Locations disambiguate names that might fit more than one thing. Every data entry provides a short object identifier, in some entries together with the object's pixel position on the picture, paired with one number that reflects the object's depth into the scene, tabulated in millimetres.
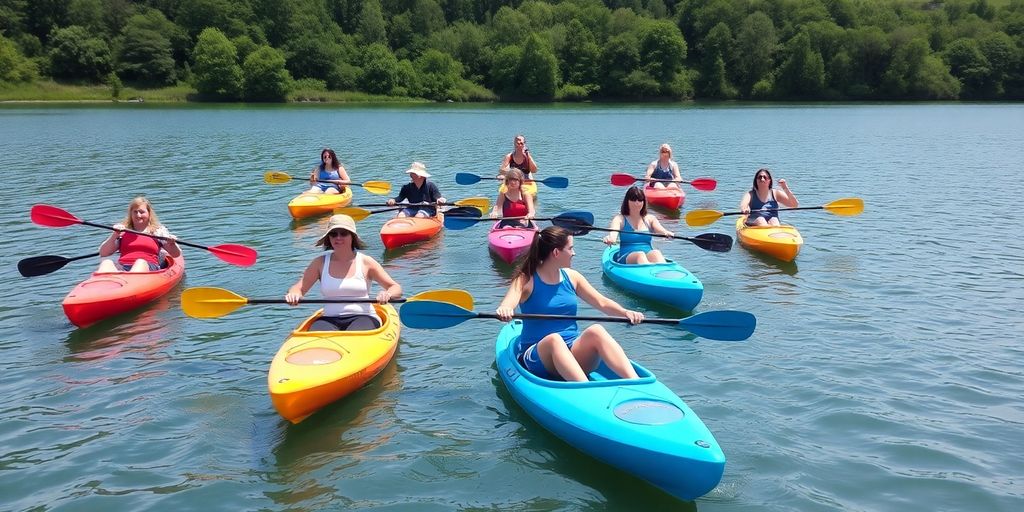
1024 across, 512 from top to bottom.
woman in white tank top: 6738
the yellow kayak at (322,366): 5637
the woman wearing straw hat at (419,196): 12766
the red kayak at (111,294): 7918
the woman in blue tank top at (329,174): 15570
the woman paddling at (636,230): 9453
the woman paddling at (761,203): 11773
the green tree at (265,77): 65125
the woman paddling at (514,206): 11484
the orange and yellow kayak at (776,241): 10786
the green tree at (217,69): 64875
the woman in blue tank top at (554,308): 5625
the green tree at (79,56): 65625
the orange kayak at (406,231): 11922
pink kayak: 10781
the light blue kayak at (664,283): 8617
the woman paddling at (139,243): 8961
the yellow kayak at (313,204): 14453
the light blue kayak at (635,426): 4543
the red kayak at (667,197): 15492
